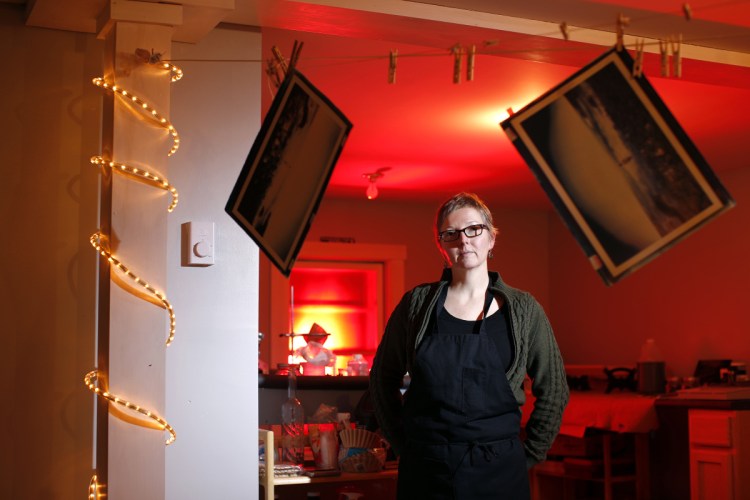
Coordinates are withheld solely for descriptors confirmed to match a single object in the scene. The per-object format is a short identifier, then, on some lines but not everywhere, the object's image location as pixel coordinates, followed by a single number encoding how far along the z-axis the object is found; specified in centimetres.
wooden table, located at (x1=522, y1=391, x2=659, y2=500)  551
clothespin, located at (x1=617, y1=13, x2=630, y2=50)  173
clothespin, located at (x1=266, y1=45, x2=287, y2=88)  218
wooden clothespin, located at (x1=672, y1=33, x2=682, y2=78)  178
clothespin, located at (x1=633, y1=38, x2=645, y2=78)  174
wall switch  289
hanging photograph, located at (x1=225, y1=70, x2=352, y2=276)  207
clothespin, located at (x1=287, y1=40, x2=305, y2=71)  213
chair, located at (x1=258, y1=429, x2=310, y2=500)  292
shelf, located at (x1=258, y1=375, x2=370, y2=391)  367
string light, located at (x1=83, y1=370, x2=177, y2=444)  254
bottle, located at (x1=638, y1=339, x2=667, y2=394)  605
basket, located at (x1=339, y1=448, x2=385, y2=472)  327
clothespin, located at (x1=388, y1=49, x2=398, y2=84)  195
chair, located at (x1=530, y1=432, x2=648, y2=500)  560
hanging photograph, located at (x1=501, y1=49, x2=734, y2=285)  173
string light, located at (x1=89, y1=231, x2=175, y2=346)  258
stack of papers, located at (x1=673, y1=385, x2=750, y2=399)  490
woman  220
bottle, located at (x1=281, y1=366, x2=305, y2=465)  337
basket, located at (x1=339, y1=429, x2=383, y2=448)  330
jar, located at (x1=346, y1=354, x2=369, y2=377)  438
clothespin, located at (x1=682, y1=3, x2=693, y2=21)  169
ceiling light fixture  614
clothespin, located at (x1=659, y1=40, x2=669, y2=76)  178
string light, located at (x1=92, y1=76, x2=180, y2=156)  261
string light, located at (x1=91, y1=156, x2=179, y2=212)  260
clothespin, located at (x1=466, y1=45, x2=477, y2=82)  195
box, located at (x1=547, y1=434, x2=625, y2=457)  574
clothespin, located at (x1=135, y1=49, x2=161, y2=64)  262
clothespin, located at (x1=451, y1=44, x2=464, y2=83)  194
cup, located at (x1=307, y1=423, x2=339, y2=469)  326
